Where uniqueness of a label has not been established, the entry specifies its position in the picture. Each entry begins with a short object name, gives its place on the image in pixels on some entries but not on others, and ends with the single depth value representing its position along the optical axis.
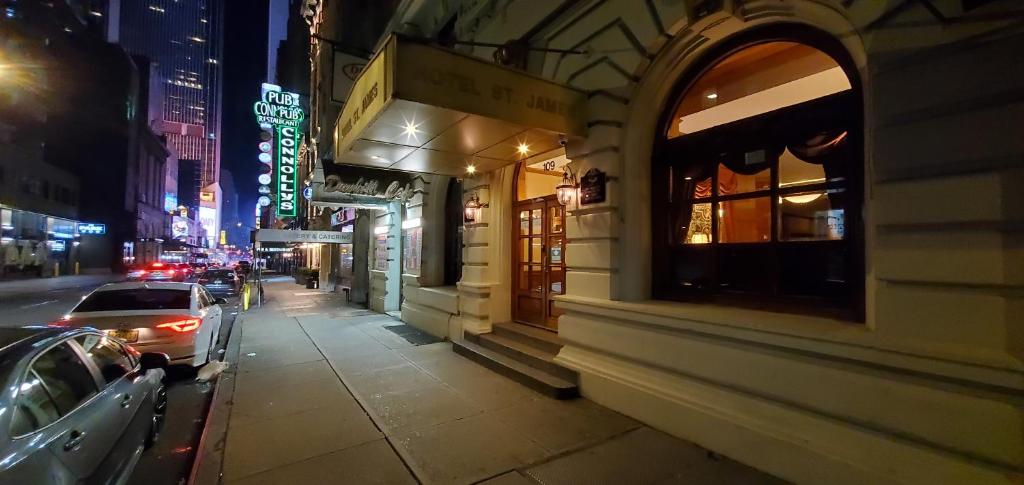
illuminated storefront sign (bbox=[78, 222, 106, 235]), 43.76
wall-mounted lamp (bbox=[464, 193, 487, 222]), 8.71
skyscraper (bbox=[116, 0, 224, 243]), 150.88
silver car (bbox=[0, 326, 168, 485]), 2.18
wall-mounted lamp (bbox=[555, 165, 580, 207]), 6.11
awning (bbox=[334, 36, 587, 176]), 4.72
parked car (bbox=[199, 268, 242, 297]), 21.37
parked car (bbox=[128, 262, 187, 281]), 20.36
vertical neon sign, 23.66
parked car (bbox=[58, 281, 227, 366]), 6.24
